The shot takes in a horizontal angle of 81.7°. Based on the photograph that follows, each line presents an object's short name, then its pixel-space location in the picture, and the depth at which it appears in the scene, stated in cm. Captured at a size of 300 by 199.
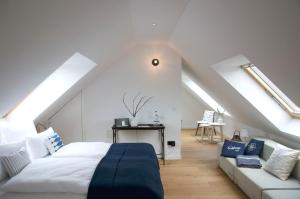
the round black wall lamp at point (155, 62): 382
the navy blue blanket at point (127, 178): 160
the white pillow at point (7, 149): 188
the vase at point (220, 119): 516
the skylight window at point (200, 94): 551
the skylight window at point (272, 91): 250
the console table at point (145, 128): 360
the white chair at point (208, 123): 509
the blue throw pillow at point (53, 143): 255
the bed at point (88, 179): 161
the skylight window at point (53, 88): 291
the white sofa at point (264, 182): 192
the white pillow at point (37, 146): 236
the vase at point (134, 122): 371
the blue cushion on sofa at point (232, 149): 297
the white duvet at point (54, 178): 162
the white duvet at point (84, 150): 238
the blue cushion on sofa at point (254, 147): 284
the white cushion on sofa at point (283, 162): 218
